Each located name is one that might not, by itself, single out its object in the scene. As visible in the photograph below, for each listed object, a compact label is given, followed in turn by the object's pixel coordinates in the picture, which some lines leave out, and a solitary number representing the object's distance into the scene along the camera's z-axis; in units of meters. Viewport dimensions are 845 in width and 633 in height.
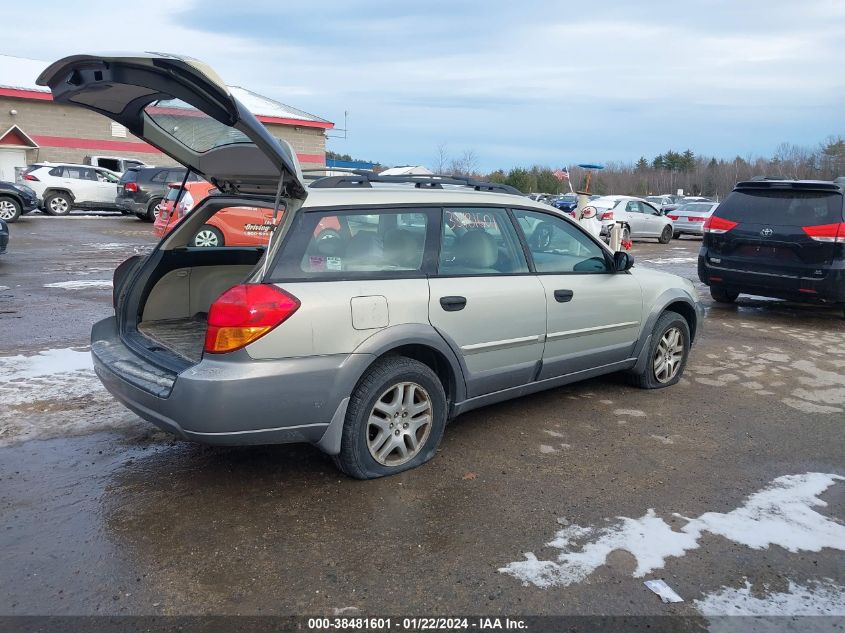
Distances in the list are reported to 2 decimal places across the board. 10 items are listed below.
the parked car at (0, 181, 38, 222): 18.45
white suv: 22.77
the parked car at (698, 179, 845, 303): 8.36
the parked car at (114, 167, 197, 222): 20.98
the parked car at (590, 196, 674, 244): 22.27
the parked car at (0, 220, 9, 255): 11.36
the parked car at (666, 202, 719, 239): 24.98
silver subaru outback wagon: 3.42
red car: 10.16
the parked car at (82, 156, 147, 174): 30.05
